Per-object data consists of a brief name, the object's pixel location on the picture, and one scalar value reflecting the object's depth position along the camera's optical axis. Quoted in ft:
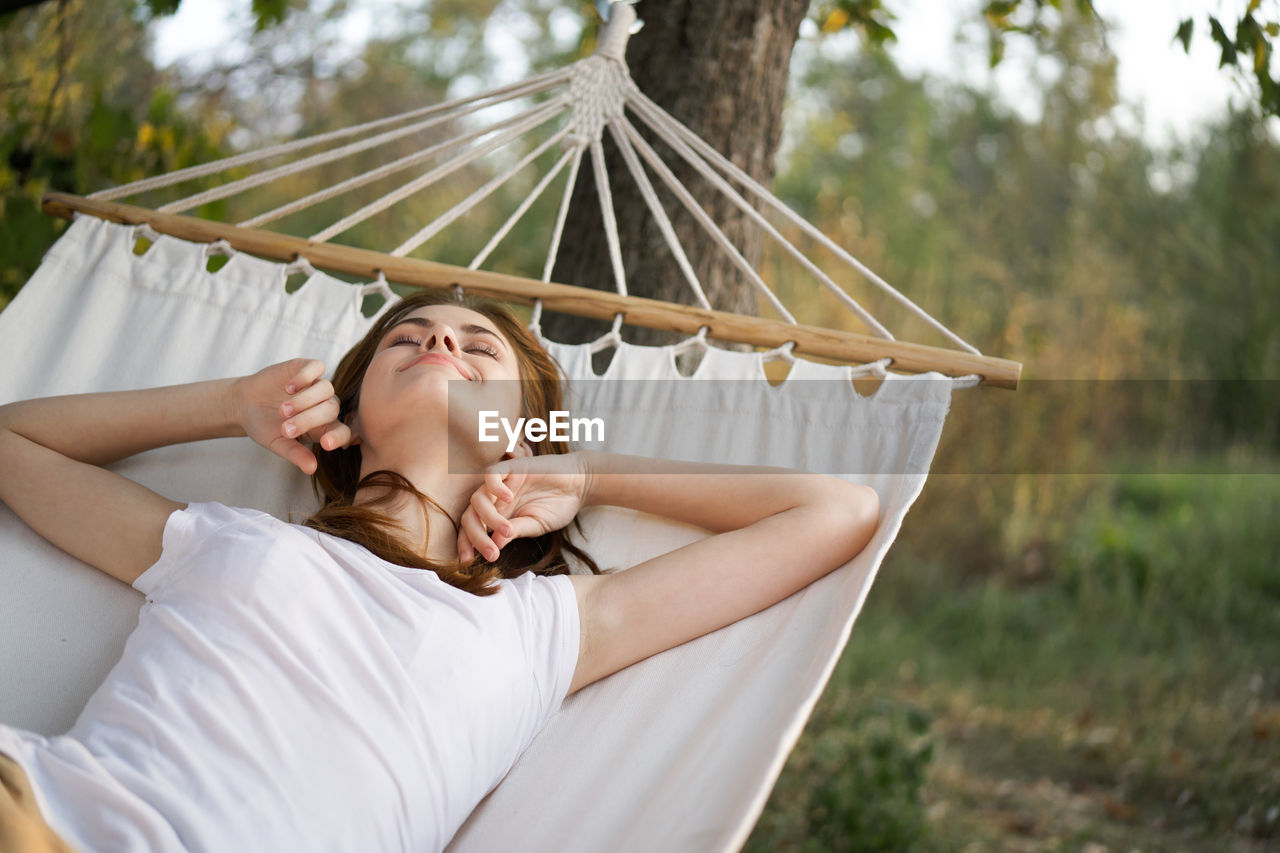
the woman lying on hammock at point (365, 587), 3.15
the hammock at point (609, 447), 3.61
